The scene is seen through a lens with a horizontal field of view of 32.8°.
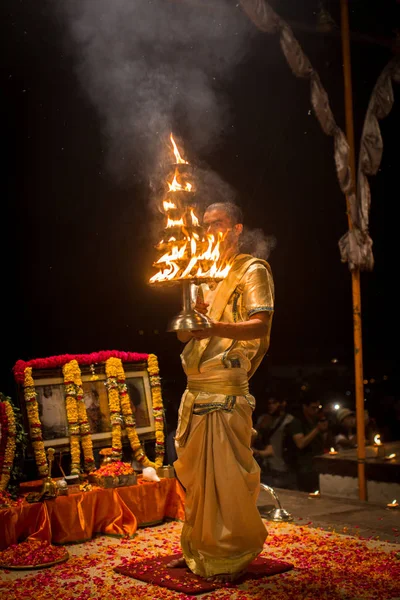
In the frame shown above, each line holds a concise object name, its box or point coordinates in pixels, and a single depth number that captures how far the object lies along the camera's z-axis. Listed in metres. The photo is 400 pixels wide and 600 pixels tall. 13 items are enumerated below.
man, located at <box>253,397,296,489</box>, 8.28
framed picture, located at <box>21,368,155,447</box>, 6.77
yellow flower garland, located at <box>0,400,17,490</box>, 6.16
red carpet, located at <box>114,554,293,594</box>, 4.29
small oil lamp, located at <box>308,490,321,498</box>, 7.71
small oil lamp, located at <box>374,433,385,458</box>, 8.16
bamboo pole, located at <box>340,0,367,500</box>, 7.64
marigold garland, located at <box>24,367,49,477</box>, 6.45
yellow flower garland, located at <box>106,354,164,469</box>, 7.19
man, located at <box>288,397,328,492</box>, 8.27
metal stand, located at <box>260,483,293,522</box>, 6.43
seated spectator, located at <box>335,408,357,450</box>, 9.91
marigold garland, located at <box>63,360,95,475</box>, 6.81
